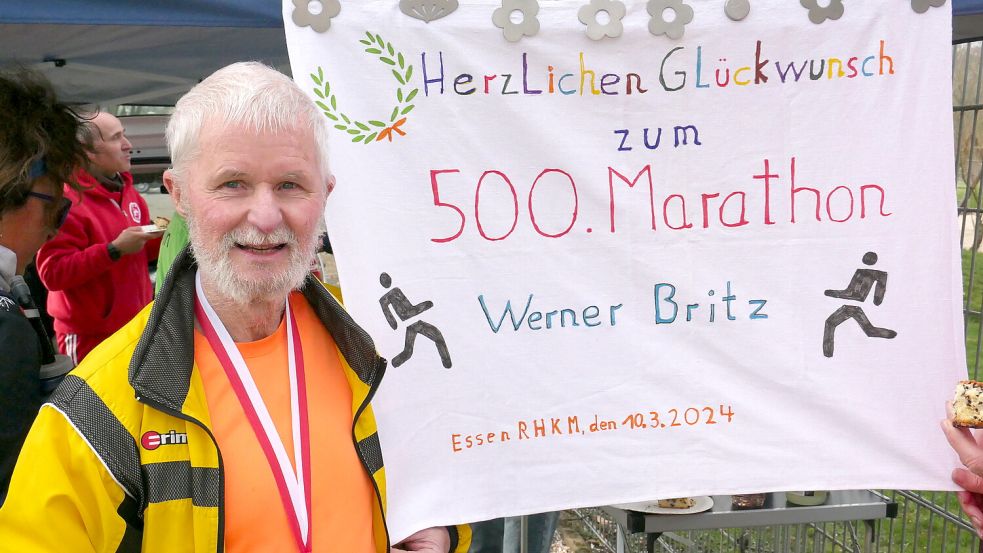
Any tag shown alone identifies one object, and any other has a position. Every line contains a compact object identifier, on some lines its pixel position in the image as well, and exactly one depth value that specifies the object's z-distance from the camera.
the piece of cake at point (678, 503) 2.55
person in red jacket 3.51
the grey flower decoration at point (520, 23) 2.02
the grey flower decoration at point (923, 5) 2.10
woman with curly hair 1.92
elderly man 1.25
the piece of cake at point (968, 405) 2.00
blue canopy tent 1.93
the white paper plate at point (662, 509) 2.51
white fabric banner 2.02
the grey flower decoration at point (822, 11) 2.09
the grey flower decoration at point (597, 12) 2.04
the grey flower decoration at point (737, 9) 2.07
